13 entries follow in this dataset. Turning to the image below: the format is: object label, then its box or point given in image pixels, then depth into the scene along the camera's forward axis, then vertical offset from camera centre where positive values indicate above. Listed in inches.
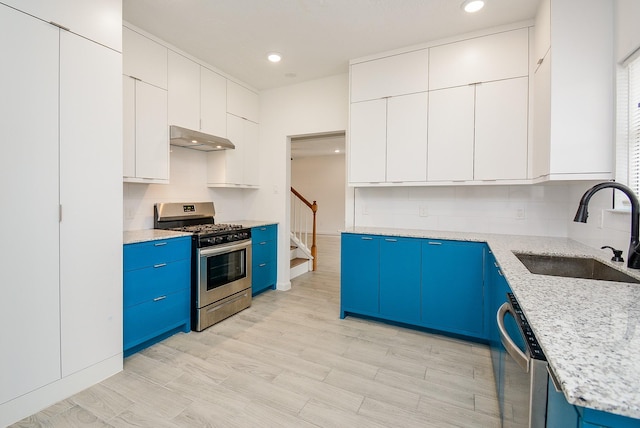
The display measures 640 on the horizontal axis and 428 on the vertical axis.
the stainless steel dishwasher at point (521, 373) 34.5 -20.2
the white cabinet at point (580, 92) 78.0 +32.3
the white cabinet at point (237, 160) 148.5 +25.9
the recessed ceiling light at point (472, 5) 92.0 +64.6
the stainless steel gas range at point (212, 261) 113.2 -20.8
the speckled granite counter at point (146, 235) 94.8 -8.9
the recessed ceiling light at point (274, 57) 128.2 +66.7
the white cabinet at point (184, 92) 120.6 +49.3
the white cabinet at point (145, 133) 104.6 +28.0
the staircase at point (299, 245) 198.3 -24.3
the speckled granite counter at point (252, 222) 149.9 -6.4
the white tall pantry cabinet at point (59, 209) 65.9 +0.0
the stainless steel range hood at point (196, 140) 118.0 +29.5
